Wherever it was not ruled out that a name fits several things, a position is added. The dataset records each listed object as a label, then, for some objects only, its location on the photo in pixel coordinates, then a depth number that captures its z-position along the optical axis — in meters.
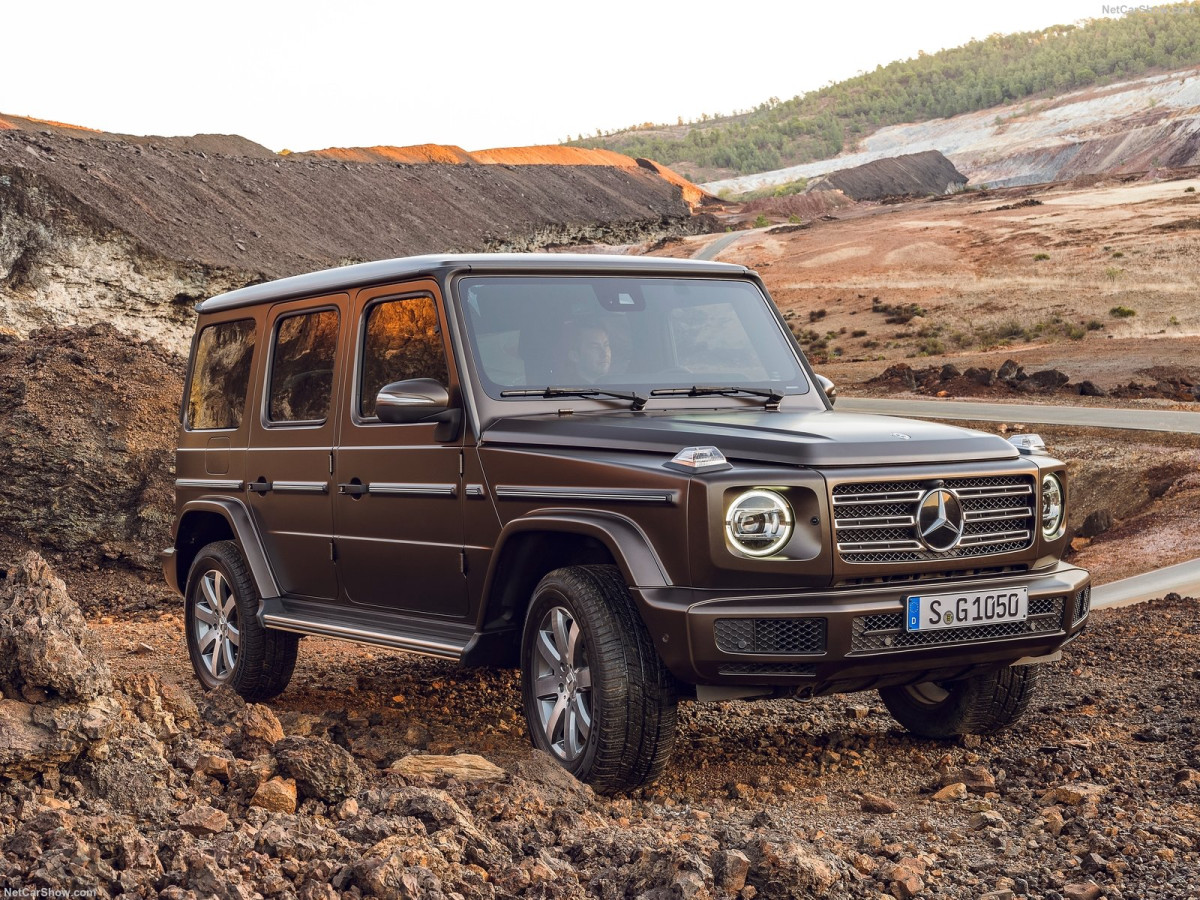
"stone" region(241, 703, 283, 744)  5.41
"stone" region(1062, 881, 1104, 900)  4.04
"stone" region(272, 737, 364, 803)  4.84
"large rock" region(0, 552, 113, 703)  4.92
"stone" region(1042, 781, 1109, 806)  4.95
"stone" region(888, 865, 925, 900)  4.03
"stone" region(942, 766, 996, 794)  5.27
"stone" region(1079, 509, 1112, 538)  13.03
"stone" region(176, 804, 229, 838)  4.14
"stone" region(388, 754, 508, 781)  5.11
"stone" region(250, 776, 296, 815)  4.63
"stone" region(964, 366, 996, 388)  23.88
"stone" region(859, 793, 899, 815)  5.04
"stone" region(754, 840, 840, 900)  3.86
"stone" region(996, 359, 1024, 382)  23.80
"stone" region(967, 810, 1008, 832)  4.76
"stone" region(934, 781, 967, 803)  5.21
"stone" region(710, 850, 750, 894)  3.84
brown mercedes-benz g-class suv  4.71
